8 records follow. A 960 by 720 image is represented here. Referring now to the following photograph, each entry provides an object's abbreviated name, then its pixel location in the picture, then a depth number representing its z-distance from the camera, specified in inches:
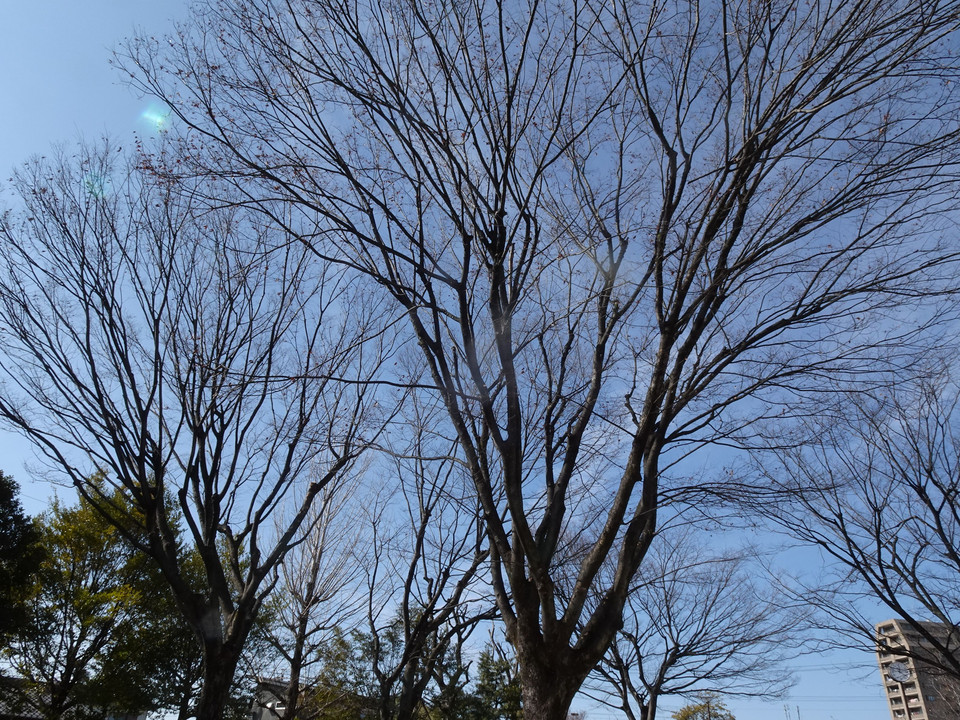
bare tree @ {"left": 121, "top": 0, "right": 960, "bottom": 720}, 159.2
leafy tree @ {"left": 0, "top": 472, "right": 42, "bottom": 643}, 470.1
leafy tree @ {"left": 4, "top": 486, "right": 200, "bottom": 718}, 630.5
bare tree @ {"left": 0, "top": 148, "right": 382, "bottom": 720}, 255.3
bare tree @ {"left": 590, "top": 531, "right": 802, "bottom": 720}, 566.9
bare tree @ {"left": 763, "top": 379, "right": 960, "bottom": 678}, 378.9
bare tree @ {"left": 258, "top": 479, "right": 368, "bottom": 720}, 448.5
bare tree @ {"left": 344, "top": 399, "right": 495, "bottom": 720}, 359.6
